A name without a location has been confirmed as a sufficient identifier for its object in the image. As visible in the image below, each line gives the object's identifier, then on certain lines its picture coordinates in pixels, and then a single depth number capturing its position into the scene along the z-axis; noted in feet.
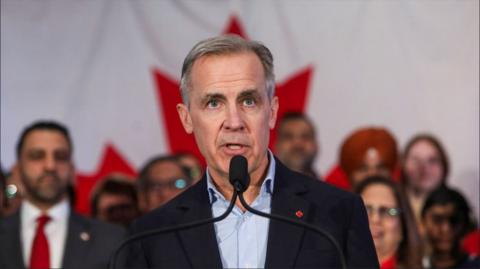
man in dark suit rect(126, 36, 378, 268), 17.11
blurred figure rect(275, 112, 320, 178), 34.91
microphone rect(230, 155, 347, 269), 15.71
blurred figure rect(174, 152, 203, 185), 35.15
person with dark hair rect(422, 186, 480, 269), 30.77
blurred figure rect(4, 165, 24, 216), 33.69
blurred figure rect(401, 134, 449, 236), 34.57
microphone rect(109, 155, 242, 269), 15.99
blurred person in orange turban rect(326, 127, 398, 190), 34.13
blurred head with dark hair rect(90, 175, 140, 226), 34.18
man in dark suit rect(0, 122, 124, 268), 29.02
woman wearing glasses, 28.97
